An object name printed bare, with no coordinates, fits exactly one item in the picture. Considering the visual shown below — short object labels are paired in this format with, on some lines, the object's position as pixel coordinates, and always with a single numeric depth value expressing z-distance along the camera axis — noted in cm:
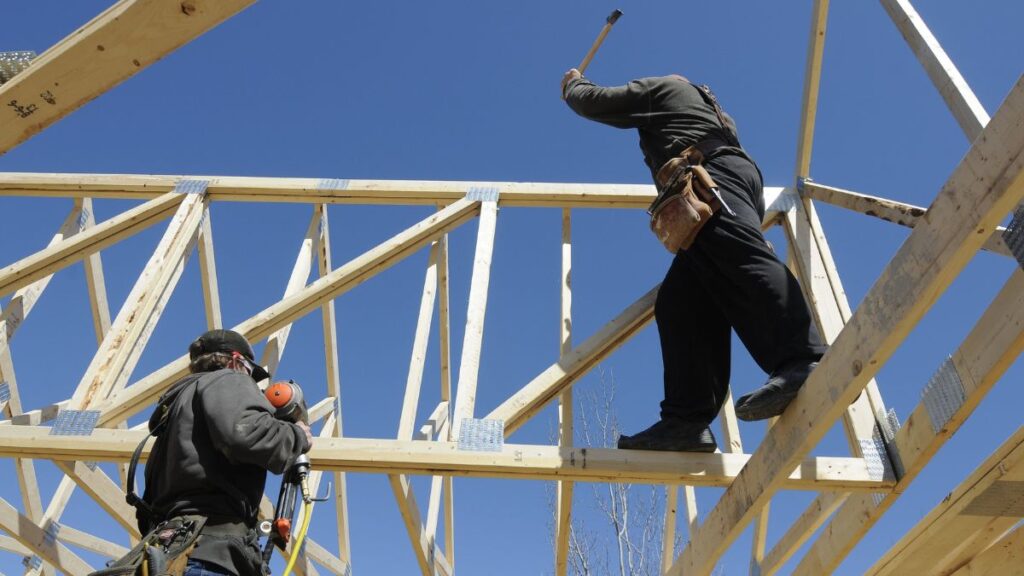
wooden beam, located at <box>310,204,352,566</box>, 572
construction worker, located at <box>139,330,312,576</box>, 220
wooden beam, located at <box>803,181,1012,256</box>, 294
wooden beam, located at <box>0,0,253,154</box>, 197
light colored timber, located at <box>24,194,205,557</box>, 364
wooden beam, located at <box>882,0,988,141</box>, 273
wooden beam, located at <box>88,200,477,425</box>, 356
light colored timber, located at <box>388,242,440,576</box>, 428
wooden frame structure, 202
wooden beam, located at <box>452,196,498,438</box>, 340
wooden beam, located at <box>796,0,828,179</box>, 398
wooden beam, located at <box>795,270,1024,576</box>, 216
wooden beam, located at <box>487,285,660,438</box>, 340
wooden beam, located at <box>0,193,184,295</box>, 419
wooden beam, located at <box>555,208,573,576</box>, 399
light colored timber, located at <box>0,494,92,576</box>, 418
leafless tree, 1148
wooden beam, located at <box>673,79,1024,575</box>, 175
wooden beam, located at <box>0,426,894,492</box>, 285
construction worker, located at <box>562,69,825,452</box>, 272
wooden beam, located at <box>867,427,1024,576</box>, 276
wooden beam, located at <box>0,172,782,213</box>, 452
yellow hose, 225
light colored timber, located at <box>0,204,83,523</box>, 495
